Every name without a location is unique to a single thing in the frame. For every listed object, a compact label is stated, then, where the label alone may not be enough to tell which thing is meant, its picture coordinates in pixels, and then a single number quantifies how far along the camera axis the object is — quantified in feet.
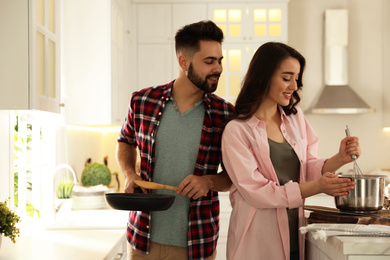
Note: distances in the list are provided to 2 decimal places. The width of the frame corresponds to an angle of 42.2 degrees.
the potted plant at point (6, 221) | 5.61
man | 6.31
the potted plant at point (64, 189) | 9.96
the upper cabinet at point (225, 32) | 14.73
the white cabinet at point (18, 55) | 5.77
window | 8.04
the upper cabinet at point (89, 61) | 11.35
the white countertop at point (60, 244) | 6.15
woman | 5.53
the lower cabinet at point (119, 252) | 6.50
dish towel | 4.56
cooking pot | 5.21
